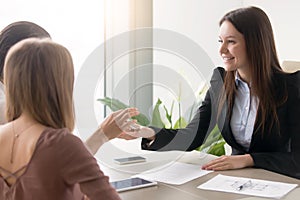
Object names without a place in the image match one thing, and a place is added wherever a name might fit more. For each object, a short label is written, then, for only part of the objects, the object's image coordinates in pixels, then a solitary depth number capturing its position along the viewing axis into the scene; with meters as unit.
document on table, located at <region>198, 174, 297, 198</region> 2.12
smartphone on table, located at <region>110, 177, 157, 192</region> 2.15
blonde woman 1.70
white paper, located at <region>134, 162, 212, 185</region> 2.26
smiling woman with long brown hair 2.59
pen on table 2.15
